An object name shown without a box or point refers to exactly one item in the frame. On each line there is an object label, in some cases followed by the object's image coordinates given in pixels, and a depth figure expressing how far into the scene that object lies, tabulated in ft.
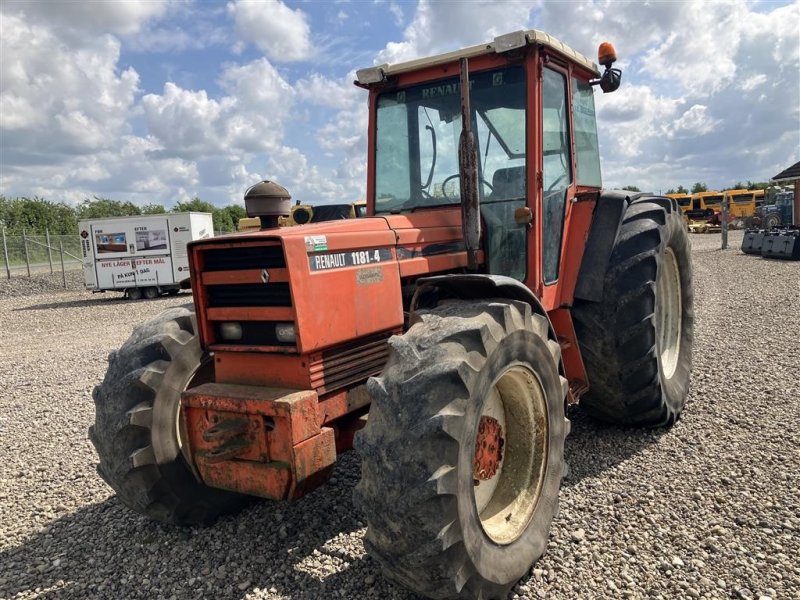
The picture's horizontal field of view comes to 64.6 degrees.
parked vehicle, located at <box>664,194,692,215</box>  141.38
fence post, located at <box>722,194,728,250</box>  80.90
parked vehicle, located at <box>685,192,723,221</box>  140.15
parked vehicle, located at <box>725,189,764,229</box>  145.18
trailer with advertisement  63.67
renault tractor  9.04
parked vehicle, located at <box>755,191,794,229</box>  99.96
